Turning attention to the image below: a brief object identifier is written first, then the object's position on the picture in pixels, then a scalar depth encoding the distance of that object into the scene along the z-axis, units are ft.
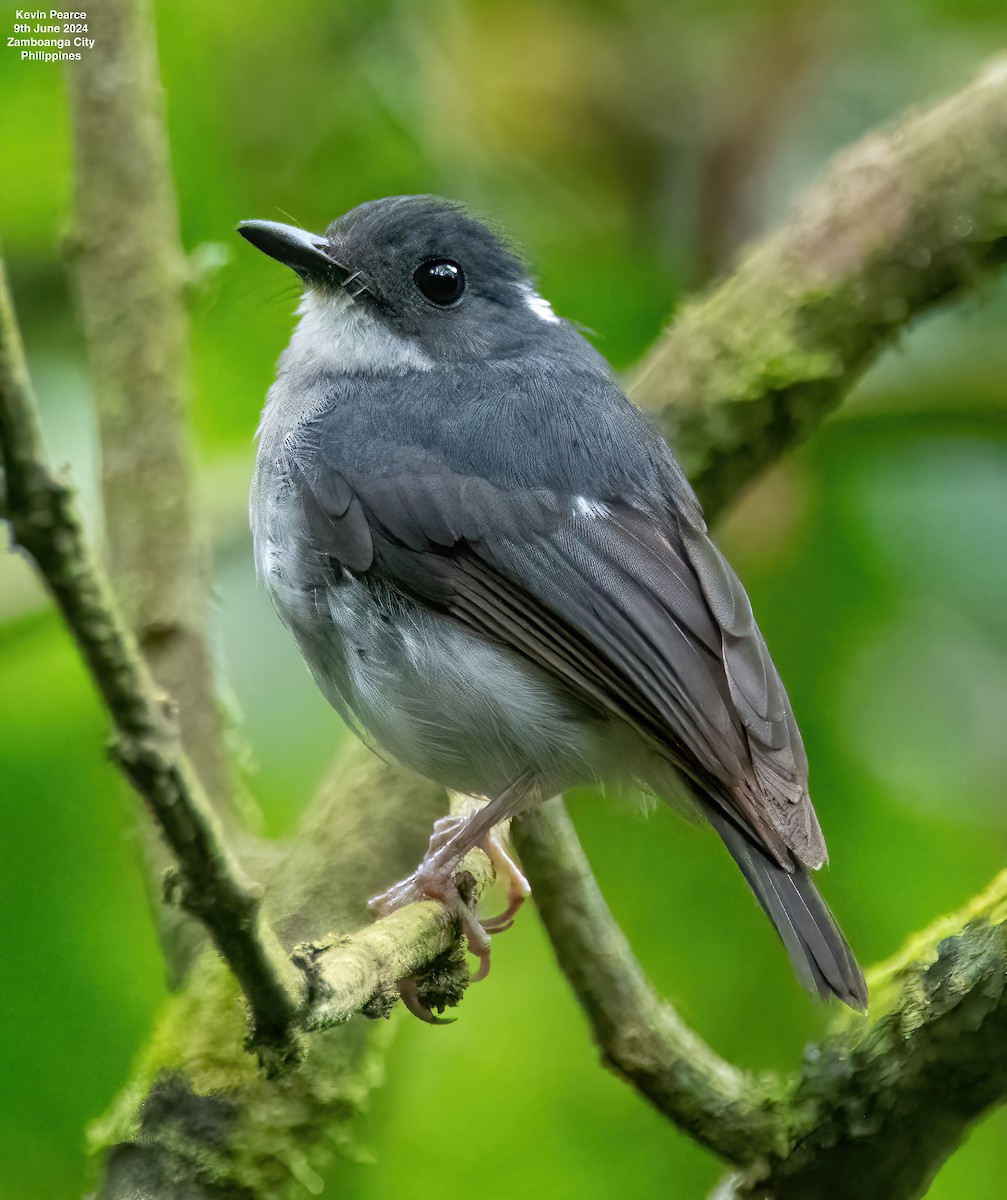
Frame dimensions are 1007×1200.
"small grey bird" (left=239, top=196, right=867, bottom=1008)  18.85
